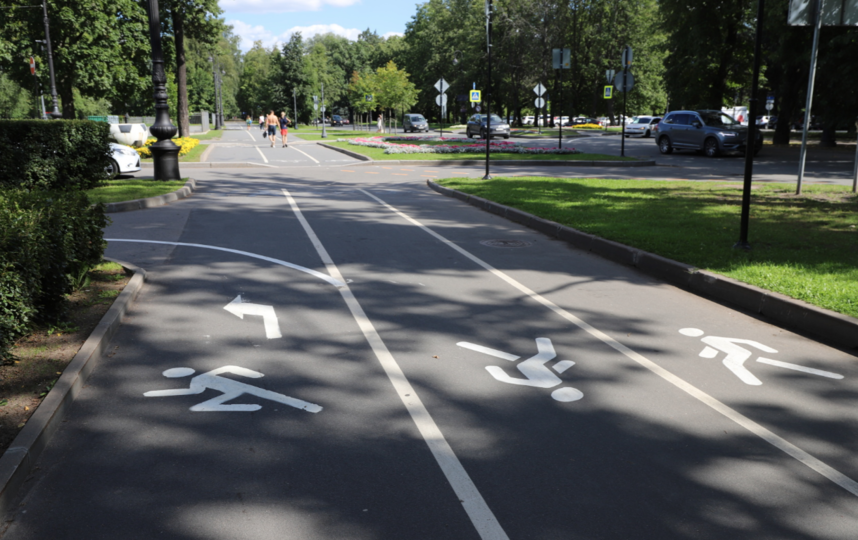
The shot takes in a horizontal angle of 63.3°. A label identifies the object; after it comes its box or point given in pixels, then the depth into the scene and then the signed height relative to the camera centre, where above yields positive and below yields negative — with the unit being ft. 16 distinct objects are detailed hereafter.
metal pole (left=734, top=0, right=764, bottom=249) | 26.53 -0.55
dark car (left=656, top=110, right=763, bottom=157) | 93.66 -1.41
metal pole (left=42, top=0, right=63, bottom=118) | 109.40 +9.26
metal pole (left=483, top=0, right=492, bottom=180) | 58.86 +7.38
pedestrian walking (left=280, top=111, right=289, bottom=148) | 127.95 -0.70
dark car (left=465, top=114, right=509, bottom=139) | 146.92 -0.97
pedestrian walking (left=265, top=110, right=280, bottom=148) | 127.85 -0.16
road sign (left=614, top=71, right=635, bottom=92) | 87.66 +5.03
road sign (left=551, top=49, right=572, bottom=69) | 85.30 +7.79
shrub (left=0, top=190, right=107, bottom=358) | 15.37 -3.37
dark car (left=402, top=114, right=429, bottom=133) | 198.39 -0.21
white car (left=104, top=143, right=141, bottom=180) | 62.39 -3.39
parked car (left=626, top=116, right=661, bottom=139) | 173.27 -0.64
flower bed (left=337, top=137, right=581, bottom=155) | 96.55 -3.70
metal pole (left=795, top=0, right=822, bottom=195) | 39.27 +2.89
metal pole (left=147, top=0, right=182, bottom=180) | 54.65 -0.24
